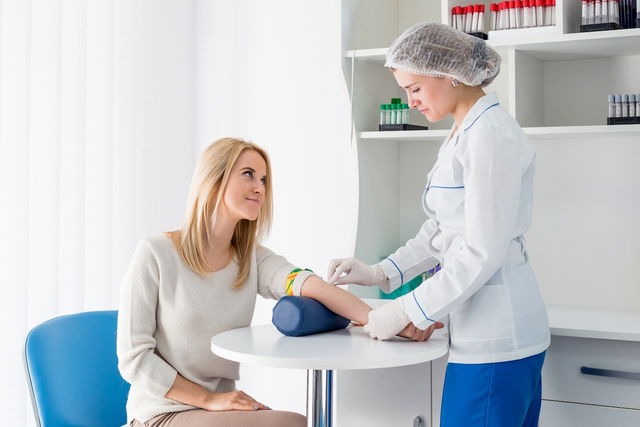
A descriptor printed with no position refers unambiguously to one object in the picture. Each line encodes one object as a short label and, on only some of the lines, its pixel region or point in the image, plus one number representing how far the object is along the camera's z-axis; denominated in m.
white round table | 1.57
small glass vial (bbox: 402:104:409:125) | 2.51
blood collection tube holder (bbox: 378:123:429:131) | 2.52
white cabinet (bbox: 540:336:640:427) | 1.93
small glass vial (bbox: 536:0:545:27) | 2.29
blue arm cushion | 1.81
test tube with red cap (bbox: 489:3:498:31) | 2.38
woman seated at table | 1.84
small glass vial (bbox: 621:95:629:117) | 2.22
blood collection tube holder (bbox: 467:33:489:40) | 2.37
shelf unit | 2.45
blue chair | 1.94
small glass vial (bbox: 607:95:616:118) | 2.23
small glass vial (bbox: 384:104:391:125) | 2.54
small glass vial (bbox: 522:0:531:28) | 2.30
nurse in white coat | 1.67
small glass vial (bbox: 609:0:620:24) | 2.19
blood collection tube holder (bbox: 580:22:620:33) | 2.19
